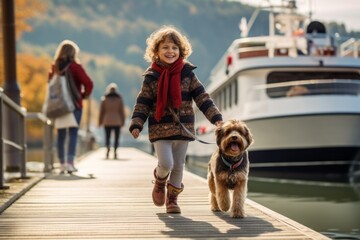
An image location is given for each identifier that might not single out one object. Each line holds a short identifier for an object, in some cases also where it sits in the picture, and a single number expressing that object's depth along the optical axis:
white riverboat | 18.84
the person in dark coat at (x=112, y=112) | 19.40
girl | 6.68
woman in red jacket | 11.74
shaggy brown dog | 6.12
